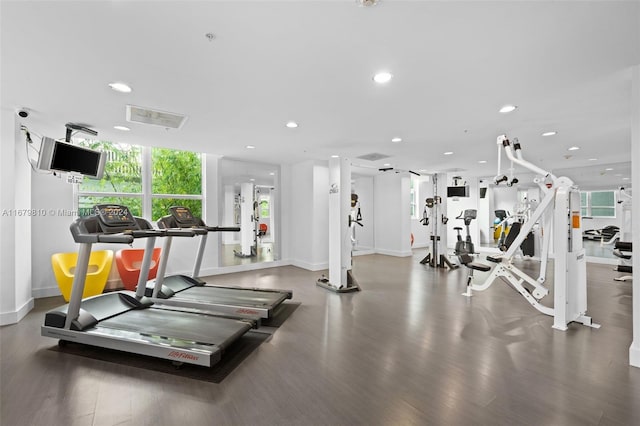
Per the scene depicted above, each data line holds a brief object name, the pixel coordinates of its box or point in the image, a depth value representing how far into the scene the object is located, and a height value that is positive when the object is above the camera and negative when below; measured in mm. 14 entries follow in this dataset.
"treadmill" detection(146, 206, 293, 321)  3652 -1214
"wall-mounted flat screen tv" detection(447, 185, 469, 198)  8109 +654
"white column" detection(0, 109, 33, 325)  3461 -123
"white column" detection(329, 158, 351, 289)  4949 -160
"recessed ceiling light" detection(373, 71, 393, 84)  2574 +1282
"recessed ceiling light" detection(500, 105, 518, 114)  3334 +1278
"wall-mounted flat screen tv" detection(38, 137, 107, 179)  3482 +739
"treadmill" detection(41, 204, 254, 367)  2486 -1171
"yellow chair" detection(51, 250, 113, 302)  4109 -909
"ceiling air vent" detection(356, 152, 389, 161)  6091 +1277
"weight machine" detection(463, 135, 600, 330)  3357 -409
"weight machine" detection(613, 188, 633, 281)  5422 -563
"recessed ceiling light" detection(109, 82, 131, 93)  2783 +1286
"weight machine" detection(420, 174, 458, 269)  7027 -419
